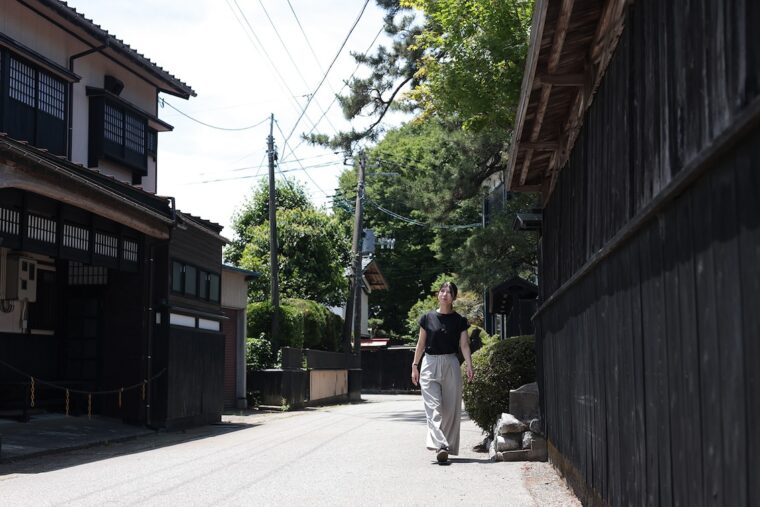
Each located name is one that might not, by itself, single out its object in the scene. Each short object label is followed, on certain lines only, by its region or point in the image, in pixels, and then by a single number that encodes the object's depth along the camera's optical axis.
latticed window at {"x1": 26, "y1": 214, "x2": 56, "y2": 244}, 13.38
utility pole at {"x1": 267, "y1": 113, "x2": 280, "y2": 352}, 27.88
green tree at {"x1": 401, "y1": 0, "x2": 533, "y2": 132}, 16.48
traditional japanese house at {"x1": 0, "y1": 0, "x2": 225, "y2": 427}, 16.19
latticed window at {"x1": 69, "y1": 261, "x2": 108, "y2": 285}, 17.75
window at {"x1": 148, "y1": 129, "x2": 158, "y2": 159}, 22.39
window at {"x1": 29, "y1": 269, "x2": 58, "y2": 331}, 17.81
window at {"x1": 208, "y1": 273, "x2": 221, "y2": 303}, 20.48
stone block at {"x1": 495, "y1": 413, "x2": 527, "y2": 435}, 11.31
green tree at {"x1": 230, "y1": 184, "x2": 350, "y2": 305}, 35.88
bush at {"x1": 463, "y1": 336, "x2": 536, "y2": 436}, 12.70
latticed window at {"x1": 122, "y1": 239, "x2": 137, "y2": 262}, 16.72
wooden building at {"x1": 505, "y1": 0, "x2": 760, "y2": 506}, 3.05
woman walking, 11.11
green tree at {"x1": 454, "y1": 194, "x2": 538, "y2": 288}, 23.48
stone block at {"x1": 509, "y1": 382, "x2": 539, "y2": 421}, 11.70
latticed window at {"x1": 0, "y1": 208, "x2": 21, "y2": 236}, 12.63
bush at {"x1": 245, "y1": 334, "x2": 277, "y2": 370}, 27.48
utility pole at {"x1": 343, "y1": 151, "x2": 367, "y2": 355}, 35.91
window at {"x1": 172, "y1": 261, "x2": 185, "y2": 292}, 17.97
